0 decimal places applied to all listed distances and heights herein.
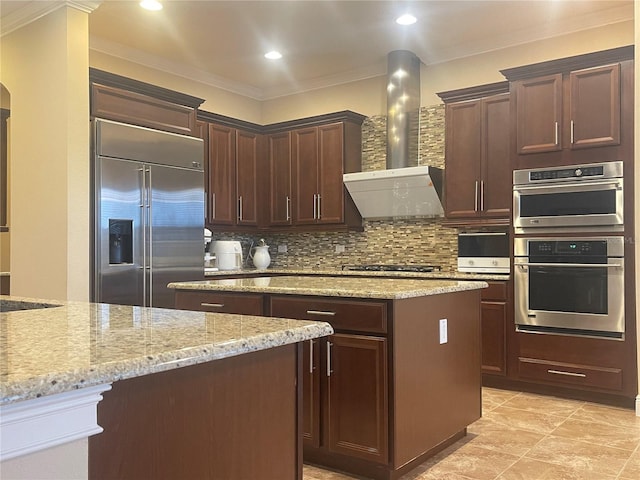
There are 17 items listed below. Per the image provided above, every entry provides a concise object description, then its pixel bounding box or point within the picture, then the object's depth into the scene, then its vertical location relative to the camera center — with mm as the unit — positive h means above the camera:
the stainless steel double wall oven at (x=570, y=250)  3938 -95
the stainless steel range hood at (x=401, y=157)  5230 +754
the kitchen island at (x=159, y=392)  854 -284
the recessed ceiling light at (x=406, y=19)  4508 +1746
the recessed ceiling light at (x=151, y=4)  4244 +1761
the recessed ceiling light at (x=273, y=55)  5324 +1733
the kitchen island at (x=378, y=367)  2615 -632
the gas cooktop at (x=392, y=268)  5079 -285
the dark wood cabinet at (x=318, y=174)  5637 +642
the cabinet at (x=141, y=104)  4270 +1072
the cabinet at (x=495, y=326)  4402 -697
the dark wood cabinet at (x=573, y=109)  3928 +917
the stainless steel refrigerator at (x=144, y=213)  4168 +200
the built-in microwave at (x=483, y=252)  4543 -125
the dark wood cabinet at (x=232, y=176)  5672 +636
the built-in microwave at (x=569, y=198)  3939 +276
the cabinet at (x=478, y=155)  4598 +677
